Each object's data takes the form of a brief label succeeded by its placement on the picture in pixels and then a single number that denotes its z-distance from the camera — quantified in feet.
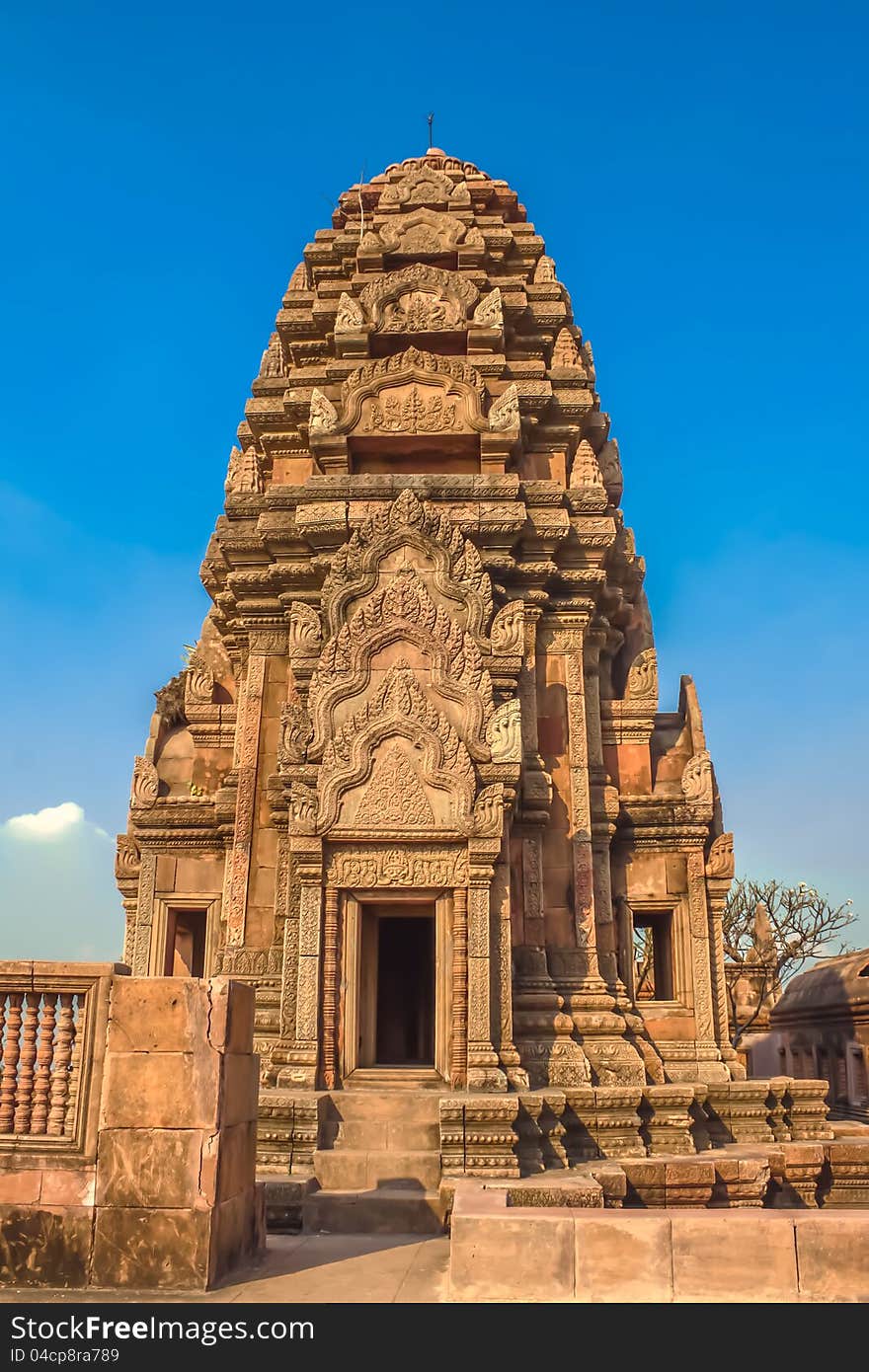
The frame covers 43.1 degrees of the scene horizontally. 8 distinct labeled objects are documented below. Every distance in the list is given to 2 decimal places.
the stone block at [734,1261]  21.06
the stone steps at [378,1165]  32.45
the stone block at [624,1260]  21.09
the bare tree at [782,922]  118.32
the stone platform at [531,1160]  32.50
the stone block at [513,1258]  21.24
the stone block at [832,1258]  21.03
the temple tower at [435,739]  38.58
